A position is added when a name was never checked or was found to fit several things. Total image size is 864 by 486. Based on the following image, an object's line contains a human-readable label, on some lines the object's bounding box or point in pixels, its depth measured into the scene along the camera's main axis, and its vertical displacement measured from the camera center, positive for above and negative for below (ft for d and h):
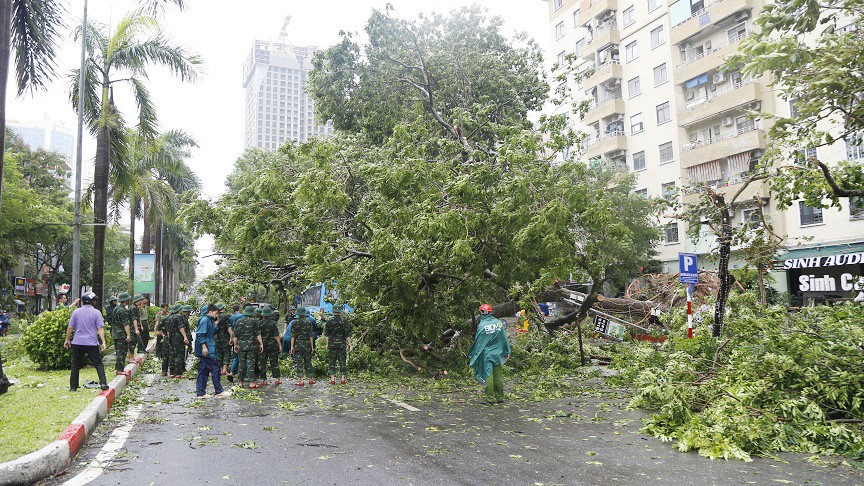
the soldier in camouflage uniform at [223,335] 41.24 -2.86
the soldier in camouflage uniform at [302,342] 39.60 -3.36
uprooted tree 35.55 +5.41
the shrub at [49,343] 42.80 -3.04
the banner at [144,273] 84.79 +3.20
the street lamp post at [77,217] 57.01 +7.92
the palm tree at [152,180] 61.98 +14.99
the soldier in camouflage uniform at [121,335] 39.55 -2.55
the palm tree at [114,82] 55.62 +20.43
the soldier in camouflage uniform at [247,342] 37.40 -3.04
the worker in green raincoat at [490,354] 31.19 -3.60
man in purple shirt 32.09 -1.98
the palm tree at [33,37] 37.86 +16.72
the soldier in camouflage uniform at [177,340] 41.14 -3.05
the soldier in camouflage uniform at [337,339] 39.32 -3.19
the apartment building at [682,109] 85.10 +29.75
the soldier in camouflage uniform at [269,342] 38.93 -3.30
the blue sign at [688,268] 43.47 +0.65
